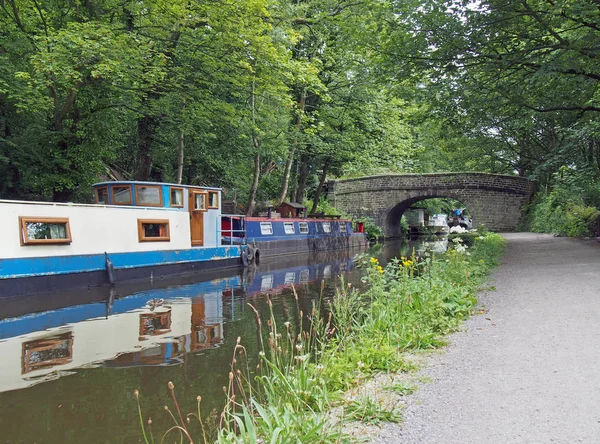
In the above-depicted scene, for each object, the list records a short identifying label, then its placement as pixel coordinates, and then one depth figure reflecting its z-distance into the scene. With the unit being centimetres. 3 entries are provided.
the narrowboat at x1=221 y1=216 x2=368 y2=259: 1781
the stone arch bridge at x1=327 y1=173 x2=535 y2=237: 2842
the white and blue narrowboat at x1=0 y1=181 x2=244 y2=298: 953
